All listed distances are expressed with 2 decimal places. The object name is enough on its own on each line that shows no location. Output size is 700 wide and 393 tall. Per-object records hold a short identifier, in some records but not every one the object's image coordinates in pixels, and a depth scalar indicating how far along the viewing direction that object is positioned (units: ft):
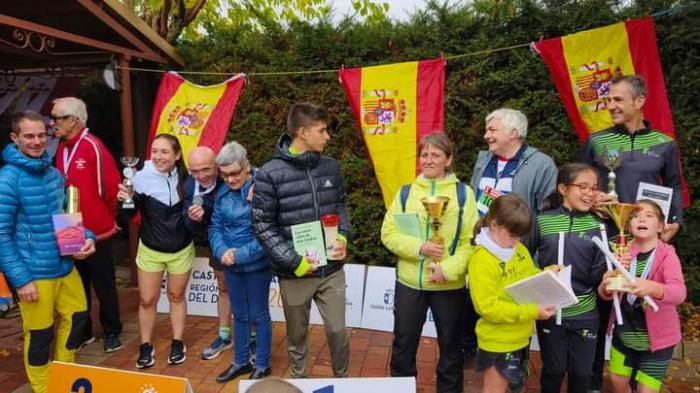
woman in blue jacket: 11.19
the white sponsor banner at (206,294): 15.96
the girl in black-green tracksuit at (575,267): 9.02
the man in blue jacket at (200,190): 11.66
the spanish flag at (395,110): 15.44
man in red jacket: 12.66
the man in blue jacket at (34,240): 10.00
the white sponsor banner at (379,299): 15.24
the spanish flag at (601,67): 13.08
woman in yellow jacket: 9.50
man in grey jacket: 10.90
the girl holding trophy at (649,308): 8.75
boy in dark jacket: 9.99
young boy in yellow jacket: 8.25
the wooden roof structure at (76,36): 14.49
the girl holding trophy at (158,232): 11.98
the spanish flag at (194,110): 16.69
